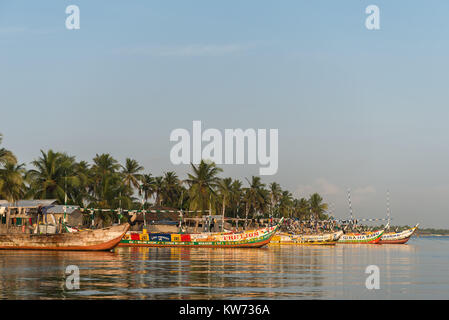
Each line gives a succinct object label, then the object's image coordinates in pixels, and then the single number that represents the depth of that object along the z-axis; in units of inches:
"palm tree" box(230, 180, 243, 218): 5334.6
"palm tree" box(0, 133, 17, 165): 2652.6
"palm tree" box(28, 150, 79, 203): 3339.1
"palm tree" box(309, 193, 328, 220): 7691.9
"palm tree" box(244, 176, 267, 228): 5457.7
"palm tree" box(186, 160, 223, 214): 3983.8
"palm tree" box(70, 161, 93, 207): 3663.9
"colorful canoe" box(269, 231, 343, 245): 4284.0
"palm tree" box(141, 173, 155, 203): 4794.0
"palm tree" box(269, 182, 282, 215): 6570.4
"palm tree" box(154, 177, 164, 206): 5118.1
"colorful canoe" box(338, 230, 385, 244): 5108.3
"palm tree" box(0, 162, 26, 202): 2689.5
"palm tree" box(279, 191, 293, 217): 6707.7
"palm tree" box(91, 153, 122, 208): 3698.3
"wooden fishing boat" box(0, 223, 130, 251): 2500.0
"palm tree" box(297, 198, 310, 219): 7667.3
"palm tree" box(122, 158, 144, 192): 4463.6
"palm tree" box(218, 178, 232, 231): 4487.2
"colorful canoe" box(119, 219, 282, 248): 3107.8
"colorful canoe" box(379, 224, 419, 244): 5541.3
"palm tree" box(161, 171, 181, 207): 5147.6
